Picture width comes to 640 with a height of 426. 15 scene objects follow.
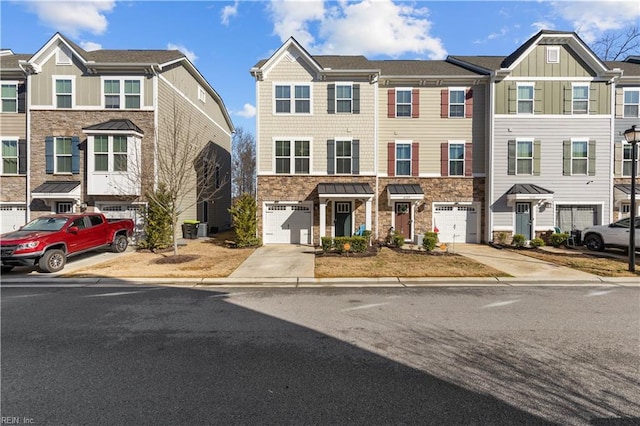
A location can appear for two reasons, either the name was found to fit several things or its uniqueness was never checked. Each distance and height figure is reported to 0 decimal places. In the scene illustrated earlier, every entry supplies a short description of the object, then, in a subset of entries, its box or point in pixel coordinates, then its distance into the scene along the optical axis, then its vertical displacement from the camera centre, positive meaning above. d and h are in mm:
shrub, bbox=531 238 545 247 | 14656 -1488
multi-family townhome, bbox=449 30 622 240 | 16547 +3949
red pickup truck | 9477 -1070
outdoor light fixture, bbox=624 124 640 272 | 9688 +963
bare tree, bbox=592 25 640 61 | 24811 +12786
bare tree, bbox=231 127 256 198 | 42844 +6276
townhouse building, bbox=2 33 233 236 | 16094 +4653
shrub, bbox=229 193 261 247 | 15664 -586
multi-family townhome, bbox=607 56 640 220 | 17000 +4791
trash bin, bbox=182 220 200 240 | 18766 -1216
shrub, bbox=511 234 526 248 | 15109 -1422
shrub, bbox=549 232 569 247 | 15307 -1354
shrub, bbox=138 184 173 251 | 14688 -909
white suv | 13055 -1060
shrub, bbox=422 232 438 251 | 13375 -1316
